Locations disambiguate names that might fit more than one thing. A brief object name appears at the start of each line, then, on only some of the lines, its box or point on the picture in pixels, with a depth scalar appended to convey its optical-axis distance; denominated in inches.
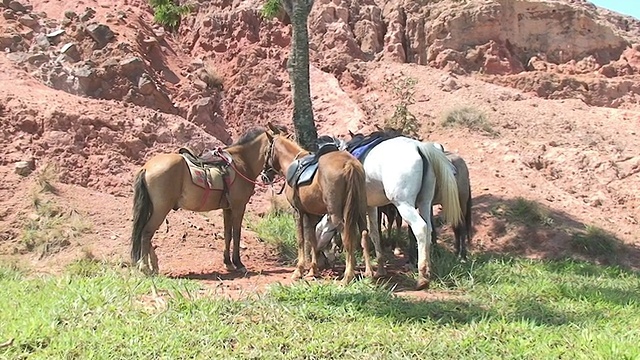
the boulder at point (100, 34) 542.9
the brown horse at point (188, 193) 300.4
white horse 278.4
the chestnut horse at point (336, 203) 269.4
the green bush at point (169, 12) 543.7
